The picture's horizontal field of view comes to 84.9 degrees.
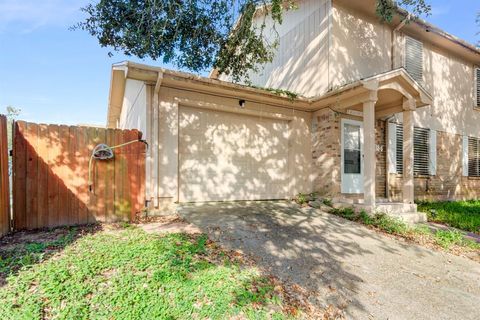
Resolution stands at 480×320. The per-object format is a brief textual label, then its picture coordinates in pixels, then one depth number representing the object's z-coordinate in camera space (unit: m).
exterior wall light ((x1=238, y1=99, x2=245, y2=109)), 6.79
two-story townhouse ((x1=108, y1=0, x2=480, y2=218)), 5.95
